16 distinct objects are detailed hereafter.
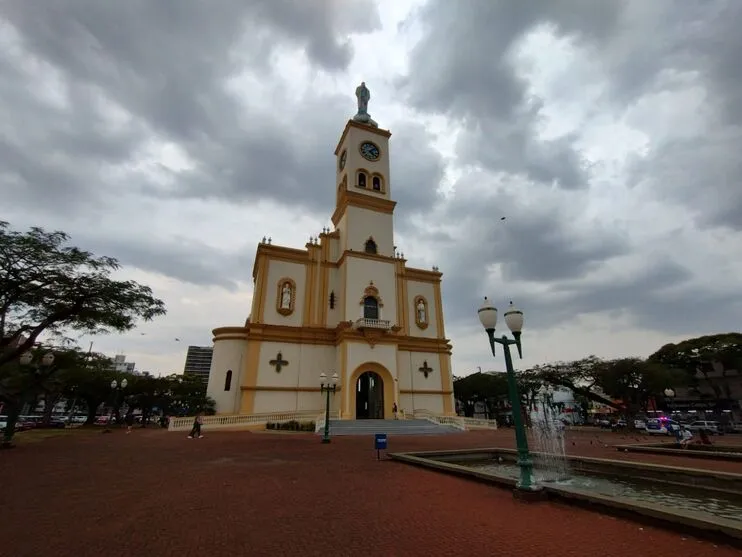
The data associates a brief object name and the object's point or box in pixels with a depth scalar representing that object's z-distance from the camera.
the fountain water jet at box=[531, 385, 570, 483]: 9.19
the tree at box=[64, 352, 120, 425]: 32.09
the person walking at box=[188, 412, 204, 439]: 19.00
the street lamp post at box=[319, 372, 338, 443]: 15.88
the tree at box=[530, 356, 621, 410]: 34.78
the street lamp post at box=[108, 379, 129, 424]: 32.89
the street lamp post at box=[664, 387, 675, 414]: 22.11
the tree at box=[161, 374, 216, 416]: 37.94
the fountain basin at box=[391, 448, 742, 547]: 4.60
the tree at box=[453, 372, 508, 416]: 47.55
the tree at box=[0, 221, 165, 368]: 13.71
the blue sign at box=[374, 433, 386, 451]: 11.09
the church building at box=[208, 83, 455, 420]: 26.42
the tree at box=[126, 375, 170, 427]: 37.22
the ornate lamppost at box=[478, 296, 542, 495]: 6.44
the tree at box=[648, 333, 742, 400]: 41.44
